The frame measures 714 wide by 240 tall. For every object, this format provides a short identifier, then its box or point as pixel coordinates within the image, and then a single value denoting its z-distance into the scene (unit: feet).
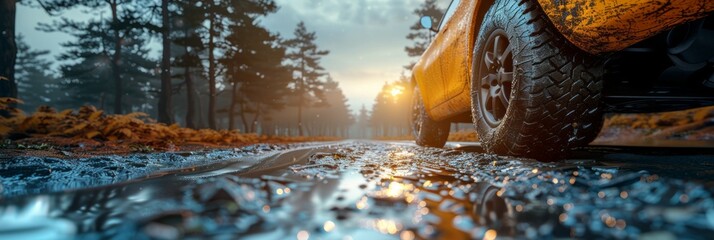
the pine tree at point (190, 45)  63.62
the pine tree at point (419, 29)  127.03
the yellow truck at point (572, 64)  4.94
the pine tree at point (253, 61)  75.82
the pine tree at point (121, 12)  47.10
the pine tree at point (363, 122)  447.01
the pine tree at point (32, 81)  214.10
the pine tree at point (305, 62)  151.23
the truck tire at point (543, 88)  6.00
